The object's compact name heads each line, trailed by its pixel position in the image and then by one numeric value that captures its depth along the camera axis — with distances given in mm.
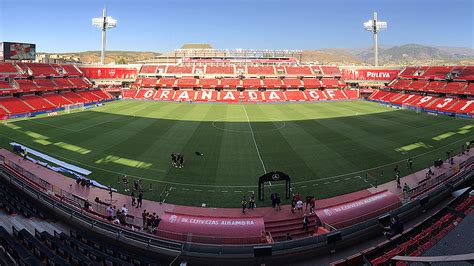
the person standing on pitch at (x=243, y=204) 19059
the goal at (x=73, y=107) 58375
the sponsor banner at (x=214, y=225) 14320
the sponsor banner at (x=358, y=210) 15659
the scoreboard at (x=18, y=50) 61094
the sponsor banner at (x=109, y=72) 87000
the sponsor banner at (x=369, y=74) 87438
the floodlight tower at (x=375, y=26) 92375
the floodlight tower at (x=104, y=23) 91562
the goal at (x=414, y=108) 58669
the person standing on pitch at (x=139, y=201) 19788
